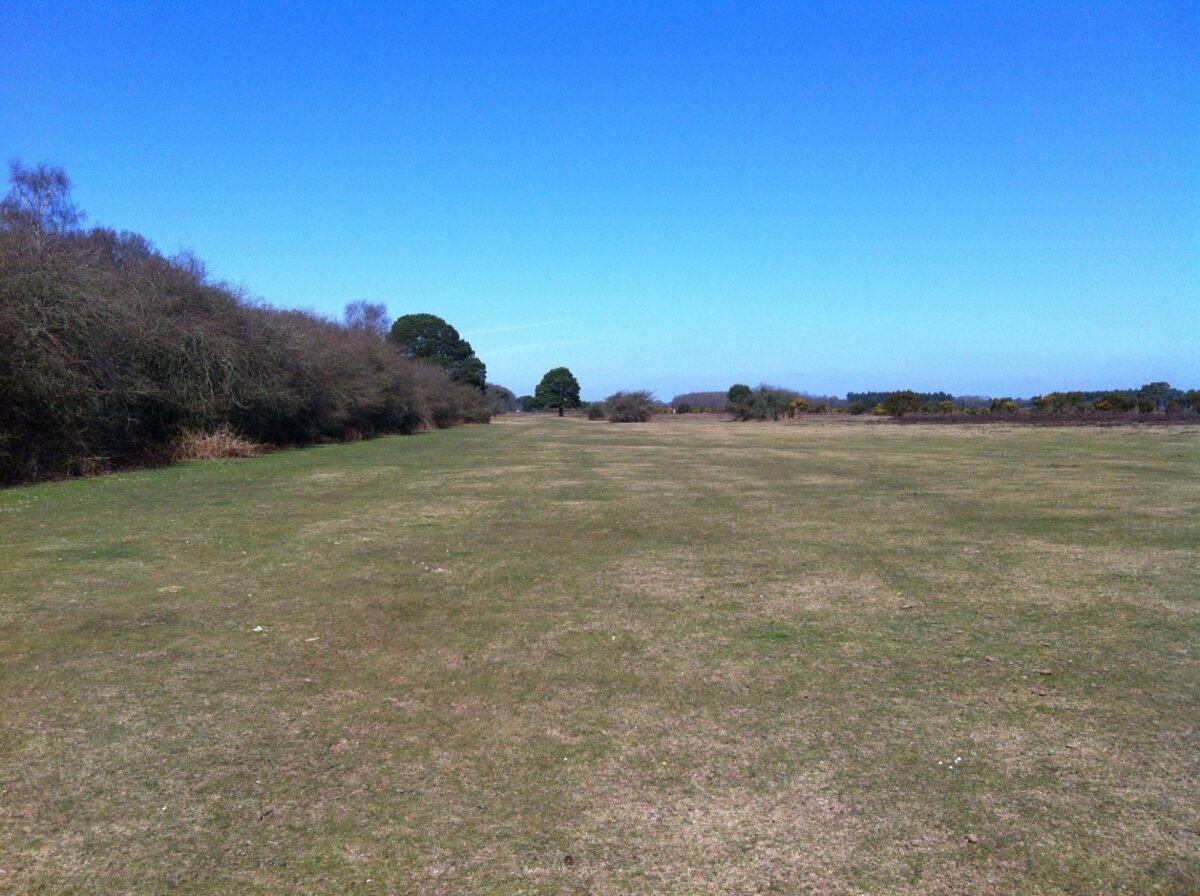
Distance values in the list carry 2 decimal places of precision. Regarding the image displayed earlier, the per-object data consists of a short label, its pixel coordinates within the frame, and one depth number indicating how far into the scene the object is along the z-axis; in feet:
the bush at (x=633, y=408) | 261.44
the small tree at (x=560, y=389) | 408.26
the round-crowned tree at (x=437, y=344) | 270.46
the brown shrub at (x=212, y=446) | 79.20
